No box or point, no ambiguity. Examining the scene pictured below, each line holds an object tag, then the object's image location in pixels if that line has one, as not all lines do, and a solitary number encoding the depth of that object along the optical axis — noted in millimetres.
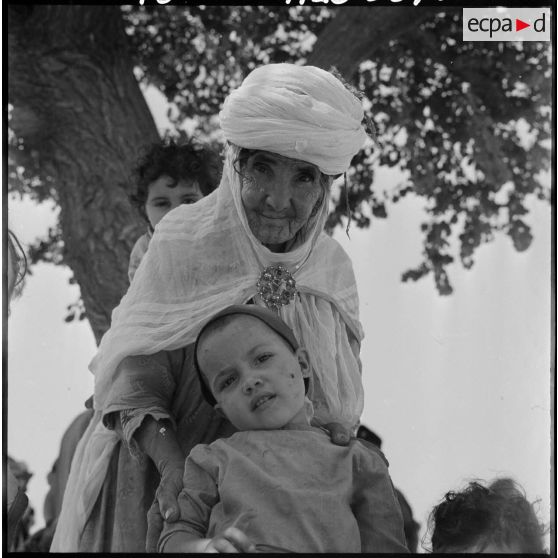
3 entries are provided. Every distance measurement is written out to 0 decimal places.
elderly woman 2256
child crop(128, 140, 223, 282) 2922
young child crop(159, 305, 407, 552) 2047
